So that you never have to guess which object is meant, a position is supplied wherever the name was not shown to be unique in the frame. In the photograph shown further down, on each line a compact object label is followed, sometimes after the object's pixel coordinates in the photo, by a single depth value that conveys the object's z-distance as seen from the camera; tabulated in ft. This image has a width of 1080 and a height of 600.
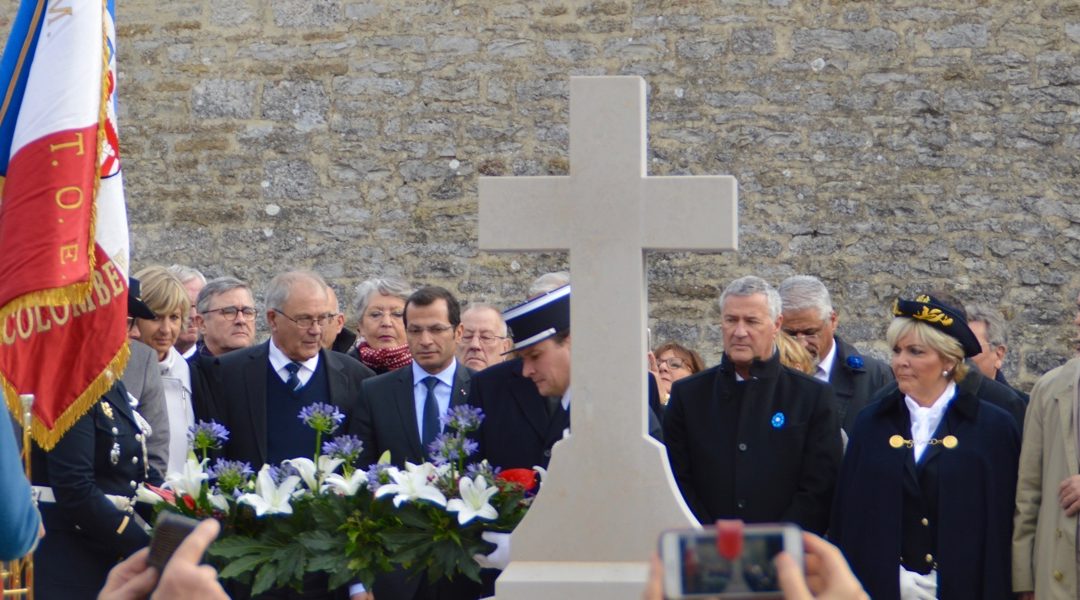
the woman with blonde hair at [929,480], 34.12
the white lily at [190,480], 29.78
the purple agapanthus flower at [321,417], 30.14
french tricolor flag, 35.29
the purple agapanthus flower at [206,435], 30.94
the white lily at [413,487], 28.30
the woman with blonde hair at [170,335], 39.91
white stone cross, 24.56
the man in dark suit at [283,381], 39.55
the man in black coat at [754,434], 36.22
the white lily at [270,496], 28.81
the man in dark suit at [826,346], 45.98
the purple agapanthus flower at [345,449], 30.27
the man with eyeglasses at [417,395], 37.01
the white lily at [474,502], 27.78
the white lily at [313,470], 29.91
